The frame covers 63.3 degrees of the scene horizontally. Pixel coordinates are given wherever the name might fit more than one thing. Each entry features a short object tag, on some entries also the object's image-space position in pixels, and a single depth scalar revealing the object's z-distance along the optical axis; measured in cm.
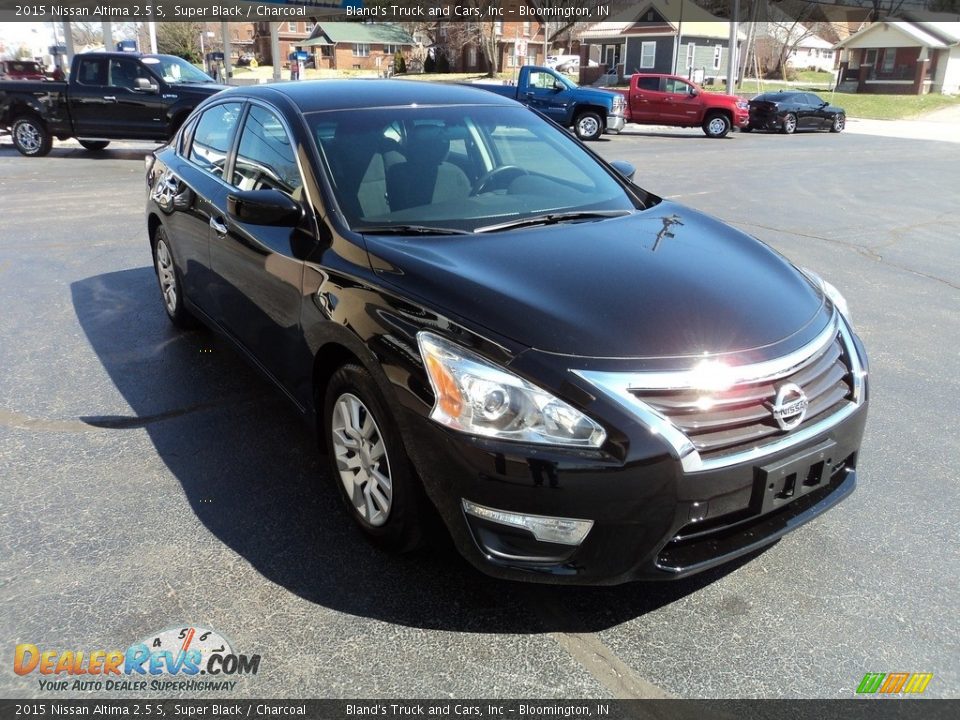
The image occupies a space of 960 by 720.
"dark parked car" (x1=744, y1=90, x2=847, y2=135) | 2611
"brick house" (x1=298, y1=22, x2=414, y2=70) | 7488
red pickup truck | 2384
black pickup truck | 1463
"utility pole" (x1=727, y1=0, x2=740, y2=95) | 2978
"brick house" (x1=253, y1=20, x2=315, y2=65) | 8594
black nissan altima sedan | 238
